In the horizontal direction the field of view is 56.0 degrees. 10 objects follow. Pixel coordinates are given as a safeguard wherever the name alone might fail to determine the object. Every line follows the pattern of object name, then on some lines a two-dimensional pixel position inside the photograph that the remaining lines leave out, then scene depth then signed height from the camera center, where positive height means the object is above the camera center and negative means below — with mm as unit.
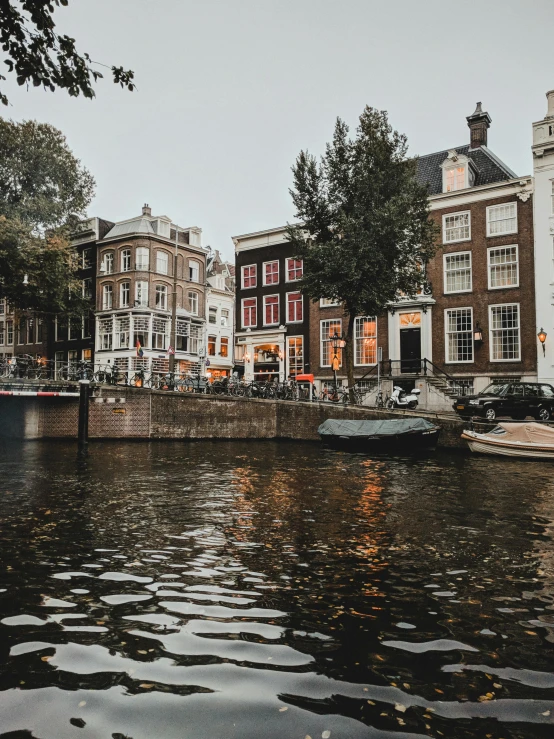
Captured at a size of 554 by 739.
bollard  24095 -1236
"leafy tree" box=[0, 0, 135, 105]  5223 +3508
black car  23172 -747
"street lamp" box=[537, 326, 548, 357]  27953 +2599
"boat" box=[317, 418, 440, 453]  21812 -2066
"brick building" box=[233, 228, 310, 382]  38719 +6026
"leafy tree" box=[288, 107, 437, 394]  24922 +8169
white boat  19266 -2111
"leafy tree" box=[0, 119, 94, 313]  33300 +12331
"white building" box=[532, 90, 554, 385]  28734 +8752
